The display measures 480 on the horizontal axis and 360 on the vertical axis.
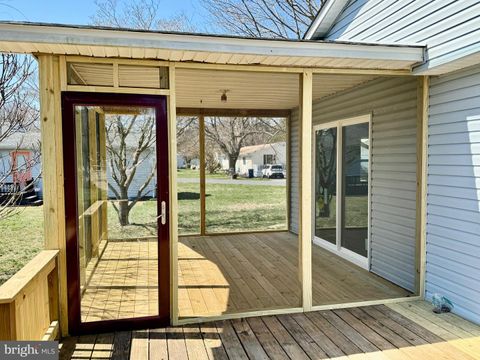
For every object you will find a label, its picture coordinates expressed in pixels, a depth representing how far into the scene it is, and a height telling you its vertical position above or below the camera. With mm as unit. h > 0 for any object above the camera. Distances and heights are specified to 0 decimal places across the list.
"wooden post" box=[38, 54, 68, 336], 3055 +14
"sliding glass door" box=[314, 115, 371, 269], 5258 -346
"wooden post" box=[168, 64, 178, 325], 3307 -335
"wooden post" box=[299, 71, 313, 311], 3639 -237
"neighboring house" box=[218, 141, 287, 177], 15734 +313
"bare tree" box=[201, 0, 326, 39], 11344 +4554
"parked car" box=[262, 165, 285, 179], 15758 -296
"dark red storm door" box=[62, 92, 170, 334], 3172 -357
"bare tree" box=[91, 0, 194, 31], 10875 +4406
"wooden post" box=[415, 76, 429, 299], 3885 -127
